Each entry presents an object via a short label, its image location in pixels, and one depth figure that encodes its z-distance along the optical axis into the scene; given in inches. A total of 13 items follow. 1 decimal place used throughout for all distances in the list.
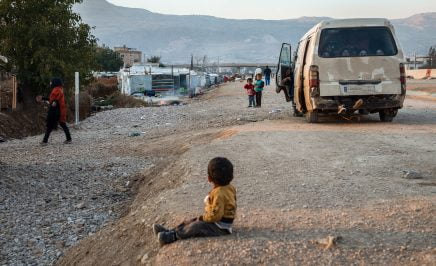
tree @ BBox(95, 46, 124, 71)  3942.4
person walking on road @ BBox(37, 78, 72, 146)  542.9
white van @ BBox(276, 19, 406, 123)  504.4
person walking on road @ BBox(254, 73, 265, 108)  855.7
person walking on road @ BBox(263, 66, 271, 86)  1876.7
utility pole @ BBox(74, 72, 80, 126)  756.6
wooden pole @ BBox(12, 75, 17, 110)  895.7
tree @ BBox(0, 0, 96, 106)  920.9
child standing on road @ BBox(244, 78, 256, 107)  910.4
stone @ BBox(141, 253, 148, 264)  197.8
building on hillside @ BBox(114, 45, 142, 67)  6309.1
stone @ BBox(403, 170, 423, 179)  286.4
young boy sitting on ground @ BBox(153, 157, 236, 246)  194.1
